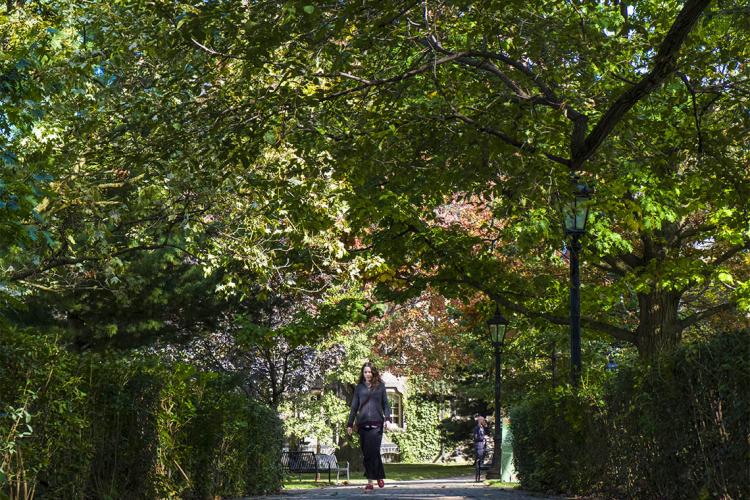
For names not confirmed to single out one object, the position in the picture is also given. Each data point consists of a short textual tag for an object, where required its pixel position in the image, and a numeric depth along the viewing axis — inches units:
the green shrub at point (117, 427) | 319.9
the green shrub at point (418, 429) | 2065.7
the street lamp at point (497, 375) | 968.3
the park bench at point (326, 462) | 1161.4
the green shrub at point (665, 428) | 305.3
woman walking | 617.0
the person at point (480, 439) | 1178.0
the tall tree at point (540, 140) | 478.6
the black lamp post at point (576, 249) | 544.1
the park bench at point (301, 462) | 1118.4
